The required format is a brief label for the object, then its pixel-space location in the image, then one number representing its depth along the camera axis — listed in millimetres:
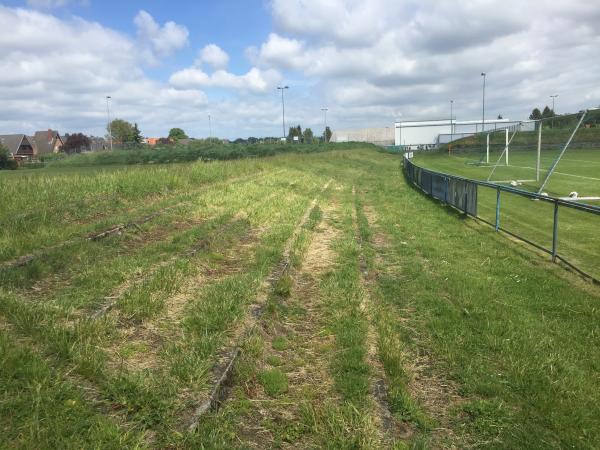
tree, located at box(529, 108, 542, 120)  106450
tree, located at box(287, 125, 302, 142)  130625
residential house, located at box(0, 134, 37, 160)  89875
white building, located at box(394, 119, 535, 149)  108500
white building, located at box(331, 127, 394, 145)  132000
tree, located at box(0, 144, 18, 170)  59406
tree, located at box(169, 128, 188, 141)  152875
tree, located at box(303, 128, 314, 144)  106400
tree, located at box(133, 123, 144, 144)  112569
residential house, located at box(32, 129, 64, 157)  107250
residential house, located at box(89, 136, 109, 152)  113275
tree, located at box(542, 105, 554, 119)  101325
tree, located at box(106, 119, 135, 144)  112750
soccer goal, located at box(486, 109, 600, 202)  16391
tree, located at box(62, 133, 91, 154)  107312
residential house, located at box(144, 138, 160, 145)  144600
